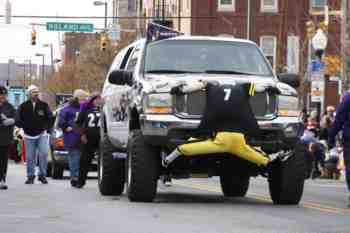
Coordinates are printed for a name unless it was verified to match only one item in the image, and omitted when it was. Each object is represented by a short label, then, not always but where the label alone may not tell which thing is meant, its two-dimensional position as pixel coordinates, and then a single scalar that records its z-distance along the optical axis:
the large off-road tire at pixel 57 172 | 25.73
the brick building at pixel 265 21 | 63.72
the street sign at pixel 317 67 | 32.41
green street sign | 54.91
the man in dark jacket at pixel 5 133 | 19.34
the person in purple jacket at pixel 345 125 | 14.95
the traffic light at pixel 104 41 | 55.22
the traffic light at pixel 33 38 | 57.08
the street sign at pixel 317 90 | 32.40
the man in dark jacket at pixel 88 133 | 19.64
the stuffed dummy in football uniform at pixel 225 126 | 13.73
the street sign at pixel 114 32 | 61.82
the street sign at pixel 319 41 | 33.62
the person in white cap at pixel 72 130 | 21.19
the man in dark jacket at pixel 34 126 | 20.98
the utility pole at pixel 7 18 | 58.79
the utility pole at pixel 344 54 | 32.03
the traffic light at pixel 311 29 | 42.01
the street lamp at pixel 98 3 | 67.44
